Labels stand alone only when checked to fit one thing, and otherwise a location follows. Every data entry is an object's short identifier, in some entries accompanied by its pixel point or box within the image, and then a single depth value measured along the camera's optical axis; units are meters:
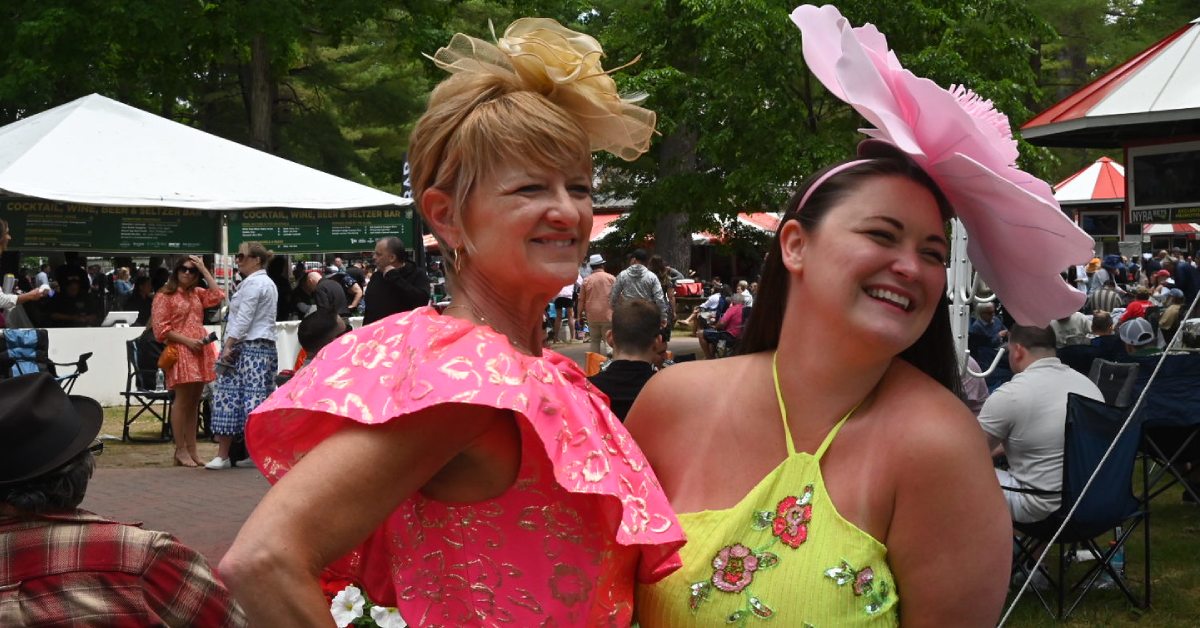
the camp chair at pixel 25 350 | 10.11
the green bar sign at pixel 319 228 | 13.16
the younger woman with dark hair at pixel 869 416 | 1.99
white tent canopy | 11.07
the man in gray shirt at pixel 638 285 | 14.09
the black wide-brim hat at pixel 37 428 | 3.00
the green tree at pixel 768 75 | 14.56
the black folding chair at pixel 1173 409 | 7.49
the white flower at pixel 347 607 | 2.78
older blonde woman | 1.56
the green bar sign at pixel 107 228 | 12.45
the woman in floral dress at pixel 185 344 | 10.50
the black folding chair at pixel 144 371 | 12.20
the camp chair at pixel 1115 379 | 7.51
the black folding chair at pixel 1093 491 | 6.02
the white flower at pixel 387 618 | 2.61
